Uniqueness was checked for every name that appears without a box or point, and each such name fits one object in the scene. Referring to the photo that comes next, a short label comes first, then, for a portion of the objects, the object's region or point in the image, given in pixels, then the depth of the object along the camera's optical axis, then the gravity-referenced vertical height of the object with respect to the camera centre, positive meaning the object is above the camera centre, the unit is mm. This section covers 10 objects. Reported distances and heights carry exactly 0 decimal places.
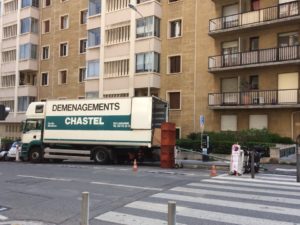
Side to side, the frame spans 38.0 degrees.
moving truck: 23000 +542
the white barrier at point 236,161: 16375 -752
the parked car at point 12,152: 29556 -1024
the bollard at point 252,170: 15547 -1036
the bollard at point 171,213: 4961 -833
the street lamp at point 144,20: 36422 +10316
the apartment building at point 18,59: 48562 +8867
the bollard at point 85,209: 6018 -979
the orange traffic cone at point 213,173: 16414 -1218
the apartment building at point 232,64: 30375 +5816
